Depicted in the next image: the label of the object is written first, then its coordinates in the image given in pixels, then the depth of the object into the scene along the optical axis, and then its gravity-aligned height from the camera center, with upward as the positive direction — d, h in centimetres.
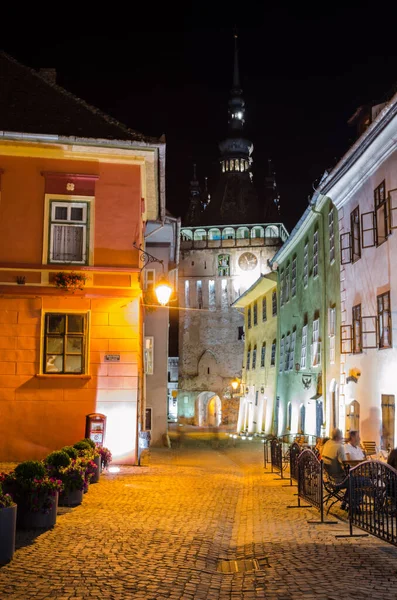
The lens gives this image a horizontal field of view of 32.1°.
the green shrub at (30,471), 901 -108
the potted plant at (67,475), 1077 -136
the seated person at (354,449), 1230 -104
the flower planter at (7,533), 716 -151
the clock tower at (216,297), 7556 +1031
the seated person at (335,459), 1184 -119
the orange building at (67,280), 1731 +273
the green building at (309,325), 2414 +269
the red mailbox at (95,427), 1678 -94
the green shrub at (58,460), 1076 -112
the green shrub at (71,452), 1165 -109
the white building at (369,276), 1686 +310
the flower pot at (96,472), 1412 -173
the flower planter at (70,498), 1105 -176
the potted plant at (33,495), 896 -139
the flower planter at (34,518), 903 -170
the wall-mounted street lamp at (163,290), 1792 +256
